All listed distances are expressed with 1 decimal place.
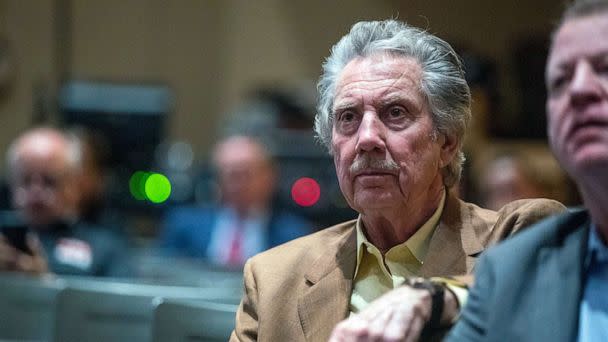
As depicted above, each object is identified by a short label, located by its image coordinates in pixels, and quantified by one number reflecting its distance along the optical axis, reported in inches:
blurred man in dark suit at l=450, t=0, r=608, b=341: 101.1
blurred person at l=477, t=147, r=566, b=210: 385.9
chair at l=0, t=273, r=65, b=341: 267.7
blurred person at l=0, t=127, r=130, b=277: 339.9
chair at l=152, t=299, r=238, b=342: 205.0
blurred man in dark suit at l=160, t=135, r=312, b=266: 406.9
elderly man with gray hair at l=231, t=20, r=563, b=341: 162.8
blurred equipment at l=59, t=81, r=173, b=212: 572.8
